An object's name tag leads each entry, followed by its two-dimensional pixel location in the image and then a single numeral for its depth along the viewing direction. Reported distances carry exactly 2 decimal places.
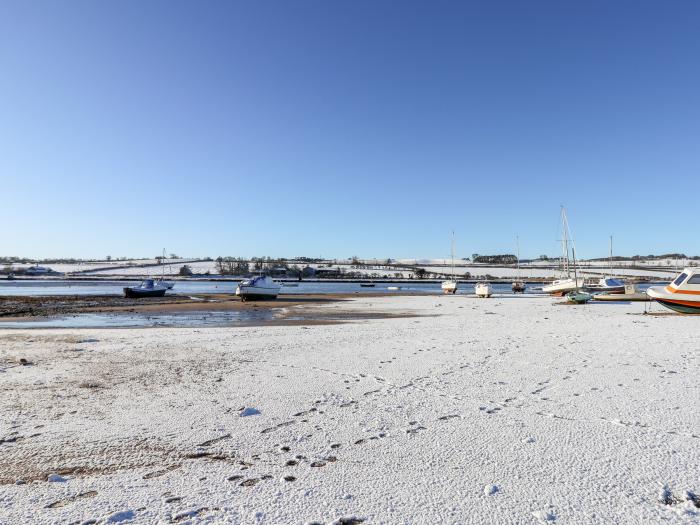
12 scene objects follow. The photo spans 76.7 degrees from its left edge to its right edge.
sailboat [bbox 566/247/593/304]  36.53
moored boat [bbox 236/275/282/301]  45.88
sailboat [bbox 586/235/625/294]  48.91
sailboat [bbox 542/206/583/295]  51.09
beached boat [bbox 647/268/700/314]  23.58
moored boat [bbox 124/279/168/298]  54.19
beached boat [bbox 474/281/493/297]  53.09
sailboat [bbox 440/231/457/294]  71.05
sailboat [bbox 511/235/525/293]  71.81
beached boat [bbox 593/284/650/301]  41.28
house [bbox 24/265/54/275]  186.25
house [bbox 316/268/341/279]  192.25
